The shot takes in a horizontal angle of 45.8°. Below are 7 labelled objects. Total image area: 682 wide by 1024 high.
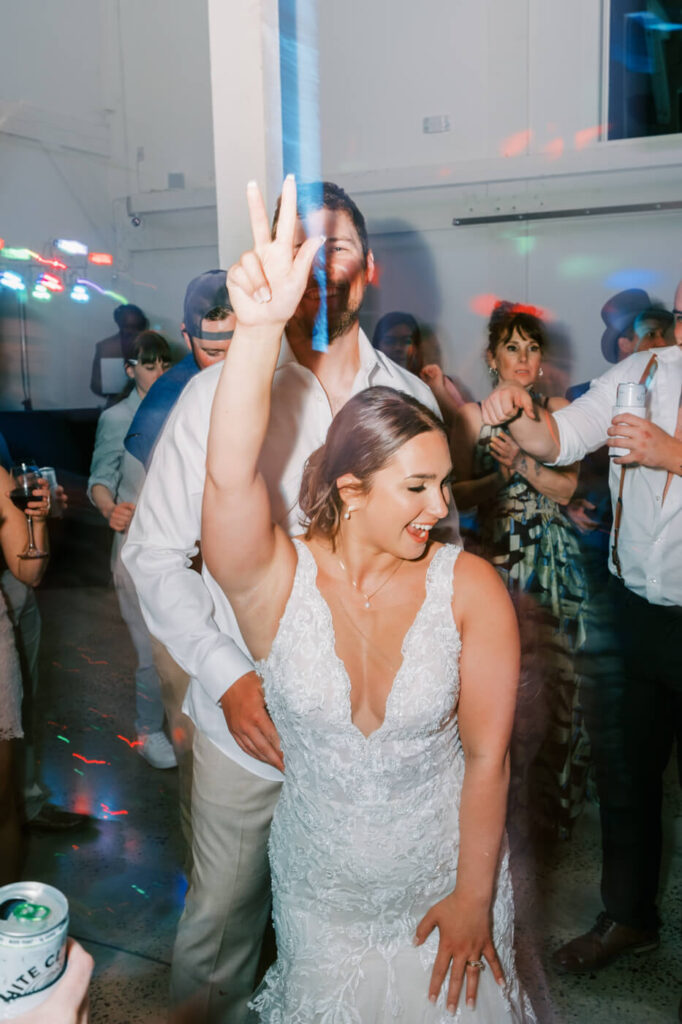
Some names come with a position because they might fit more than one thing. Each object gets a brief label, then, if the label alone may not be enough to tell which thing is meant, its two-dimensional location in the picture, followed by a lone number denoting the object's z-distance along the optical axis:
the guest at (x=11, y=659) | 1.44
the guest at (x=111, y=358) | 4.12
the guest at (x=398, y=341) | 2.41
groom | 1.13
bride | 0.95
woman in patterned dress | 1.75
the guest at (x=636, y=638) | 1.44
